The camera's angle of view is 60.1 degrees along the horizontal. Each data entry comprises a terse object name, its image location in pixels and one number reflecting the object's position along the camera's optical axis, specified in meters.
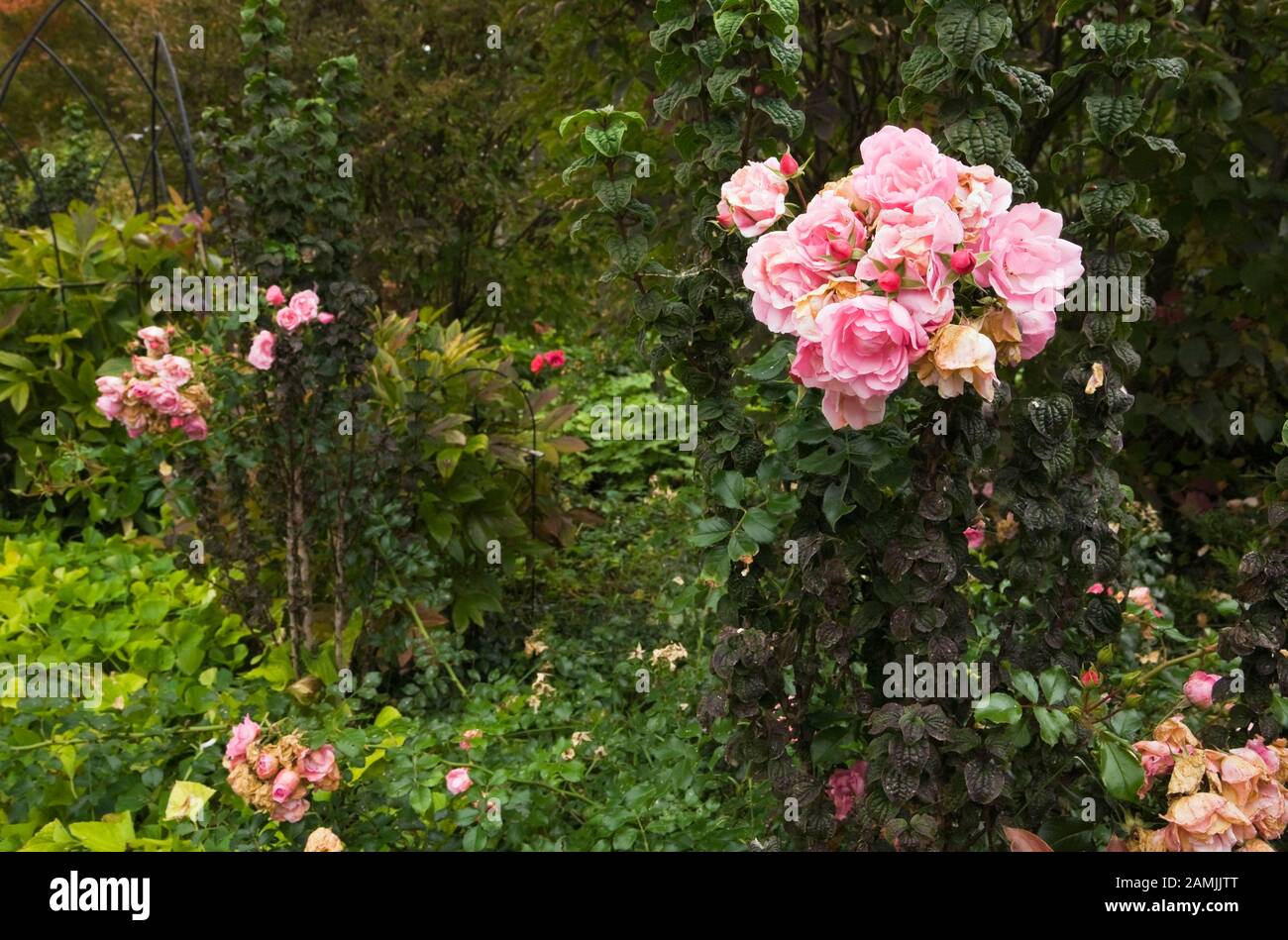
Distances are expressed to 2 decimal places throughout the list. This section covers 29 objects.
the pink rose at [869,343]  1.26
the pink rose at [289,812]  1.81
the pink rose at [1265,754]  1.53
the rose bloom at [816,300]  1.29
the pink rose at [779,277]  1.33
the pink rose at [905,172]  1.34
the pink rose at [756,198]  1.48
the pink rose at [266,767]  1.78
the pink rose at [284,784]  1.77
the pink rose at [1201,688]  1.68
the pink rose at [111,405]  2.70
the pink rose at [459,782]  1.97
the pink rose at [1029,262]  1.35
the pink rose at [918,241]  1.29
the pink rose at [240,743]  1.82
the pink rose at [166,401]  2.65
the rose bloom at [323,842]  1.72
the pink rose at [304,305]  2.72
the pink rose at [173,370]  2.67
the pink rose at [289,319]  2.70
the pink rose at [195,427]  2.73
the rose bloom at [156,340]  2.78
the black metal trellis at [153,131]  3.85
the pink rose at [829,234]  1.33
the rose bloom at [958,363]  1.28
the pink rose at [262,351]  2.69
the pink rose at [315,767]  1.81
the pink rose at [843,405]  1.33
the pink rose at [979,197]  1.34
